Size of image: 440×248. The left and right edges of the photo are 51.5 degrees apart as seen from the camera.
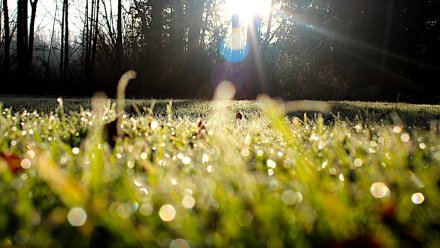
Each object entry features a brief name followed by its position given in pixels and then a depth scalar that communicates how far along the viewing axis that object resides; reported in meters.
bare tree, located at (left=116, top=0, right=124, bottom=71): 13.86
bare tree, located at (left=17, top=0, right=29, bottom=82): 14.60
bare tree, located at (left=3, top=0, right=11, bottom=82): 14.70
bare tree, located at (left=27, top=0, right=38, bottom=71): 14.84
